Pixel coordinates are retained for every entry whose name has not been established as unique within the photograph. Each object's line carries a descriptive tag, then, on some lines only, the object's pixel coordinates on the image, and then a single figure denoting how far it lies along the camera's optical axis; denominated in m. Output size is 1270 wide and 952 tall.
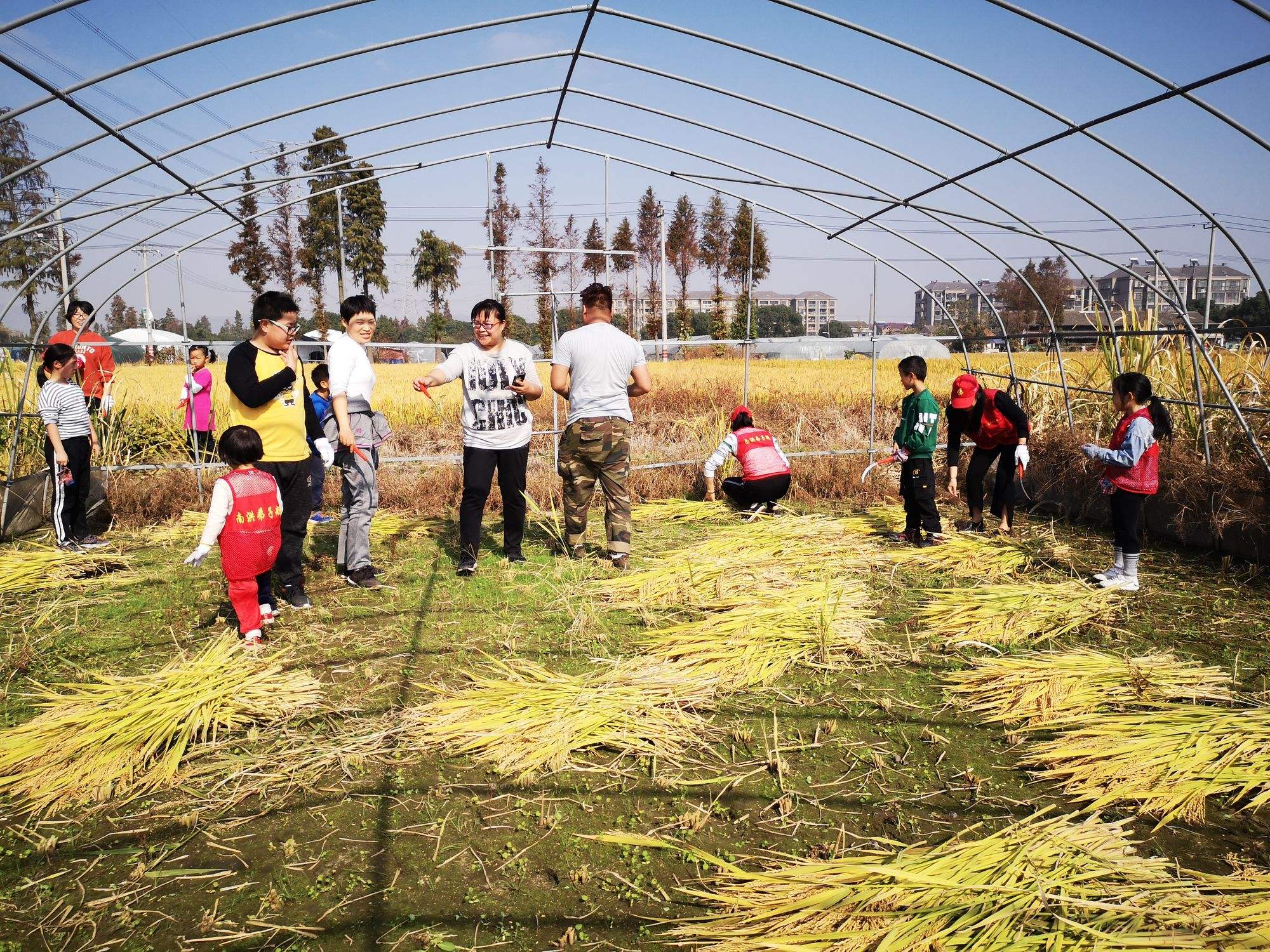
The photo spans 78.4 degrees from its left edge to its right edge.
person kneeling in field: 7.44
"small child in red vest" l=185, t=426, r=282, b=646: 4.19
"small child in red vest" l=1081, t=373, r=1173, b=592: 5.26
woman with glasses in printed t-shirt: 5.63
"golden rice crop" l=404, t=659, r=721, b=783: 3.33
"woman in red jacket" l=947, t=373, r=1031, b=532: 6.86
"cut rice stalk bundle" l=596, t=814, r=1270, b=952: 2.17
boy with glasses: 4.61
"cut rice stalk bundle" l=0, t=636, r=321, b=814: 3.06
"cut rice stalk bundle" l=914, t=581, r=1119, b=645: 4.66
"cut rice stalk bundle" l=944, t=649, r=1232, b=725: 3.68
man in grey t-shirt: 5.80
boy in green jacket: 6.29
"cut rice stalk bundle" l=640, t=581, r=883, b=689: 4.18
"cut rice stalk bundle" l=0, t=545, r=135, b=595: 5.52
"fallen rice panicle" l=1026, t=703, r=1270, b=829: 2.95
